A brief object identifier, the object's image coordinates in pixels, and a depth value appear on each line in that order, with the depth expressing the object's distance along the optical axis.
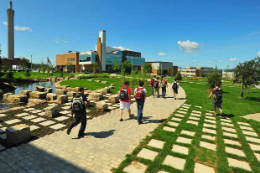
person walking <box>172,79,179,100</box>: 11.63
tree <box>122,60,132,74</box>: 58.68
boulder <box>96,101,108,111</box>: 7.91
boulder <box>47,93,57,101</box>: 10.25
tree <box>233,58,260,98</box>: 12.12
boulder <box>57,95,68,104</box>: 9.50
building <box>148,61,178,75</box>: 87.53
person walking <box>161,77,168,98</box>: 11.96
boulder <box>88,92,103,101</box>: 10.55
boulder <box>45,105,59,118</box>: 6.69
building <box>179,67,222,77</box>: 107.56
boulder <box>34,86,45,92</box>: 14.38
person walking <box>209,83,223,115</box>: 7.51
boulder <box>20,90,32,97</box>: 12.11
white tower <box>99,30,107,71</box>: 67.54
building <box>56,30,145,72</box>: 67.06
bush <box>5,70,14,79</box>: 26.99
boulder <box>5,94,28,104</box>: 10.20
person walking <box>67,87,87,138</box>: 4.60
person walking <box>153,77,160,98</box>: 11.92
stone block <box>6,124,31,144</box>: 4.31
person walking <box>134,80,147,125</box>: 6.01
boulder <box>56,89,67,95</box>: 12.52
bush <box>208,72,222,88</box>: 17.38
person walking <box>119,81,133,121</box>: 6.29
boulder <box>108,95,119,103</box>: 10.13
